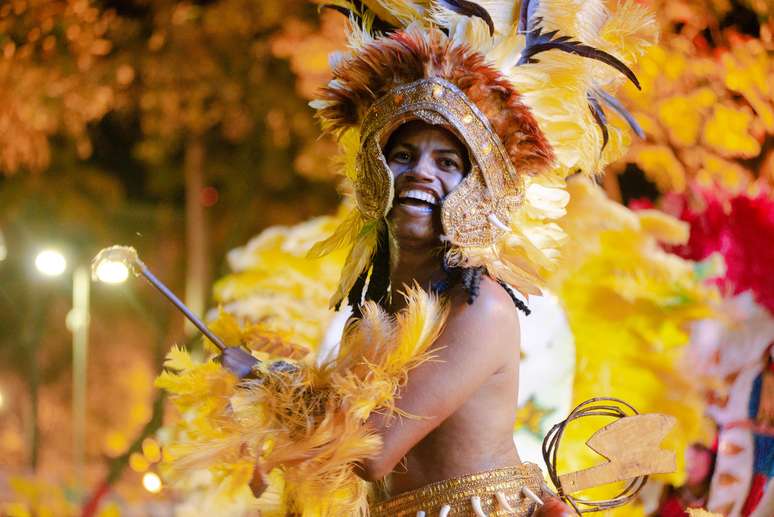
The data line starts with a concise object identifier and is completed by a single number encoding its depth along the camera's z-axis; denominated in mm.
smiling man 2674
